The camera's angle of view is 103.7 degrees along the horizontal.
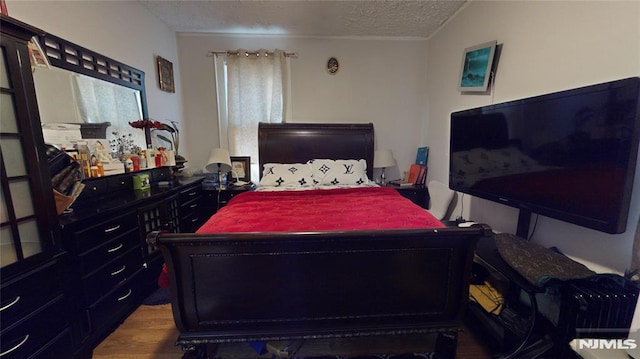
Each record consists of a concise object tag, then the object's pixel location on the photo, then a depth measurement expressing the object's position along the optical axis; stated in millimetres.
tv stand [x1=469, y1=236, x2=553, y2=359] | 1268
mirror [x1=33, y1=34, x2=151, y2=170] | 1663
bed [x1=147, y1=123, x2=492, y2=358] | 1227
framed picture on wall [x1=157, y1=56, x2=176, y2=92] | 2878
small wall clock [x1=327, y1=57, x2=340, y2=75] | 3402
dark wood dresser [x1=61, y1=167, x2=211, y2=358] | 1477
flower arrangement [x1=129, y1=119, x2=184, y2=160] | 2454
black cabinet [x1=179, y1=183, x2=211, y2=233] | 2670
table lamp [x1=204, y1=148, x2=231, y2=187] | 3057
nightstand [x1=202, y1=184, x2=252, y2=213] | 3107
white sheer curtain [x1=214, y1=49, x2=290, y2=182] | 3320
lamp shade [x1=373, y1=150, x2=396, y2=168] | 3328
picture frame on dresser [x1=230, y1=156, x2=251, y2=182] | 3422
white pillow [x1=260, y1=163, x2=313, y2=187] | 3043
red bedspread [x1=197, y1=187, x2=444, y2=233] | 1673
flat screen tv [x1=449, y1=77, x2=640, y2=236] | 1146
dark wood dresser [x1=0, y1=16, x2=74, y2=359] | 1077
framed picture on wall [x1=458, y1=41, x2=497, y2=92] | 2191
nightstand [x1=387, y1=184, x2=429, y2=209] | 3254
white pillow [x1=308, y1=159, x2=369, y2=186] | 3100
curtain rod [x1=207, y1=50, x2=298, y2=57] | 3275
